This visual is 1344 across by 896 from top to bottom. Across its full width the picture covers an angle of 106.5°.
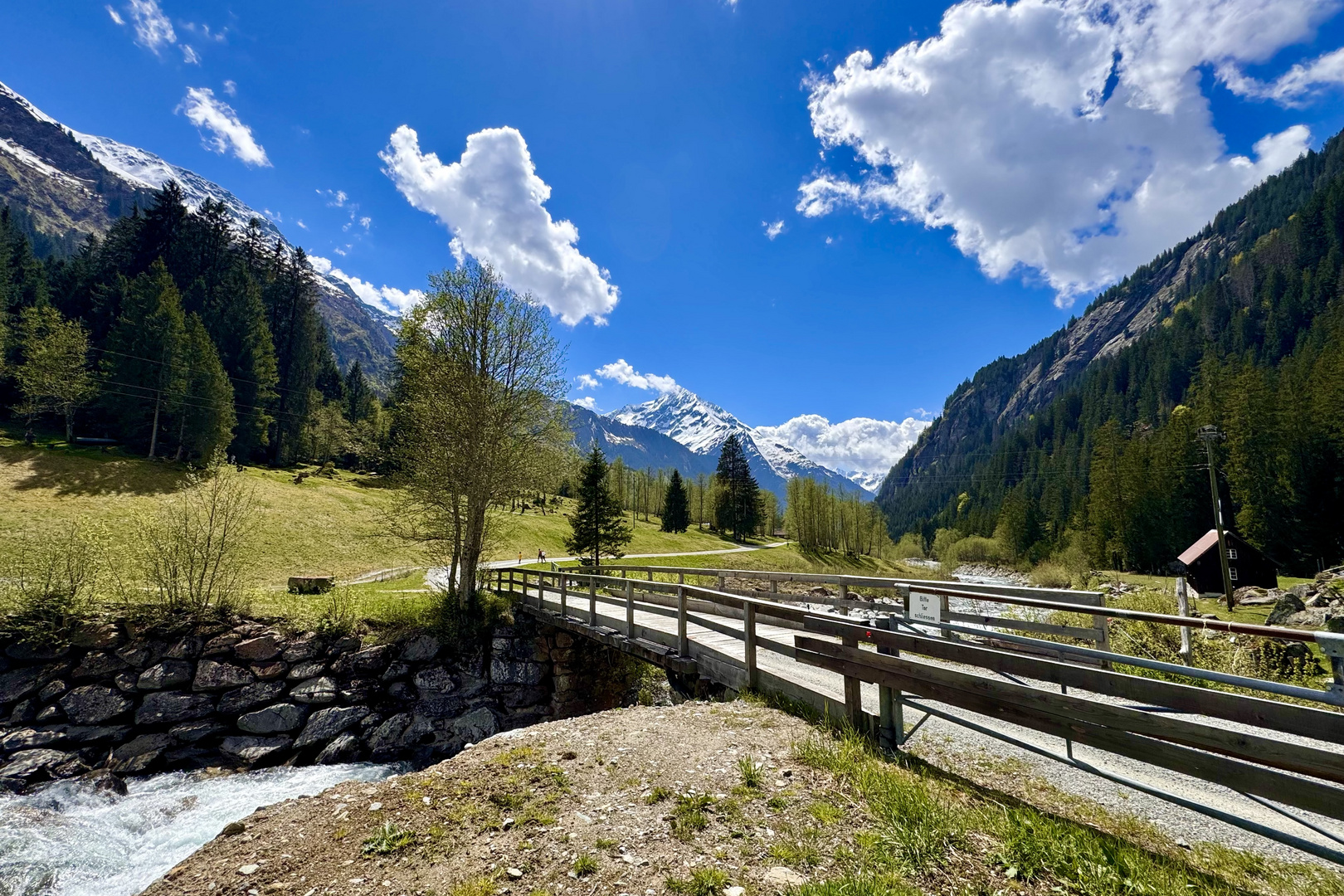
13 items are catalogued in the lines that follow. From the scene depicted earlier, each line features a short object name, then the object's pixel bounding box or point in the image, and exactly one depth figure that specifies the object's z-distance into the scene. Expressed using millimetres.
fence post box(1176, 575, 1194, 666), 8727
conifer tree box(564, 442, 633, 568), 35500
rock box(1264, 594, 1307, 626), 17938
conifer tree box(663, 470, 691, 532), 72125
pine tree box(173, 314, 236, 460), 39656
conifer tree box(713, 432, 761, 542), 78375
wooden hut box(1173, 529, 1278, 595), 36031
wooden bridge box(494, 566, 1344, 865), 2977
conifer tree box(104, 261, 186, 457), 38531
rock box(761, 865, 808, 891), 3422
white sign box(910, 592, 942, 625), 6602
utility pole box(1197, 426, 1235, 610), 27469
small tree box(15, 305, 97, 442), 35625
